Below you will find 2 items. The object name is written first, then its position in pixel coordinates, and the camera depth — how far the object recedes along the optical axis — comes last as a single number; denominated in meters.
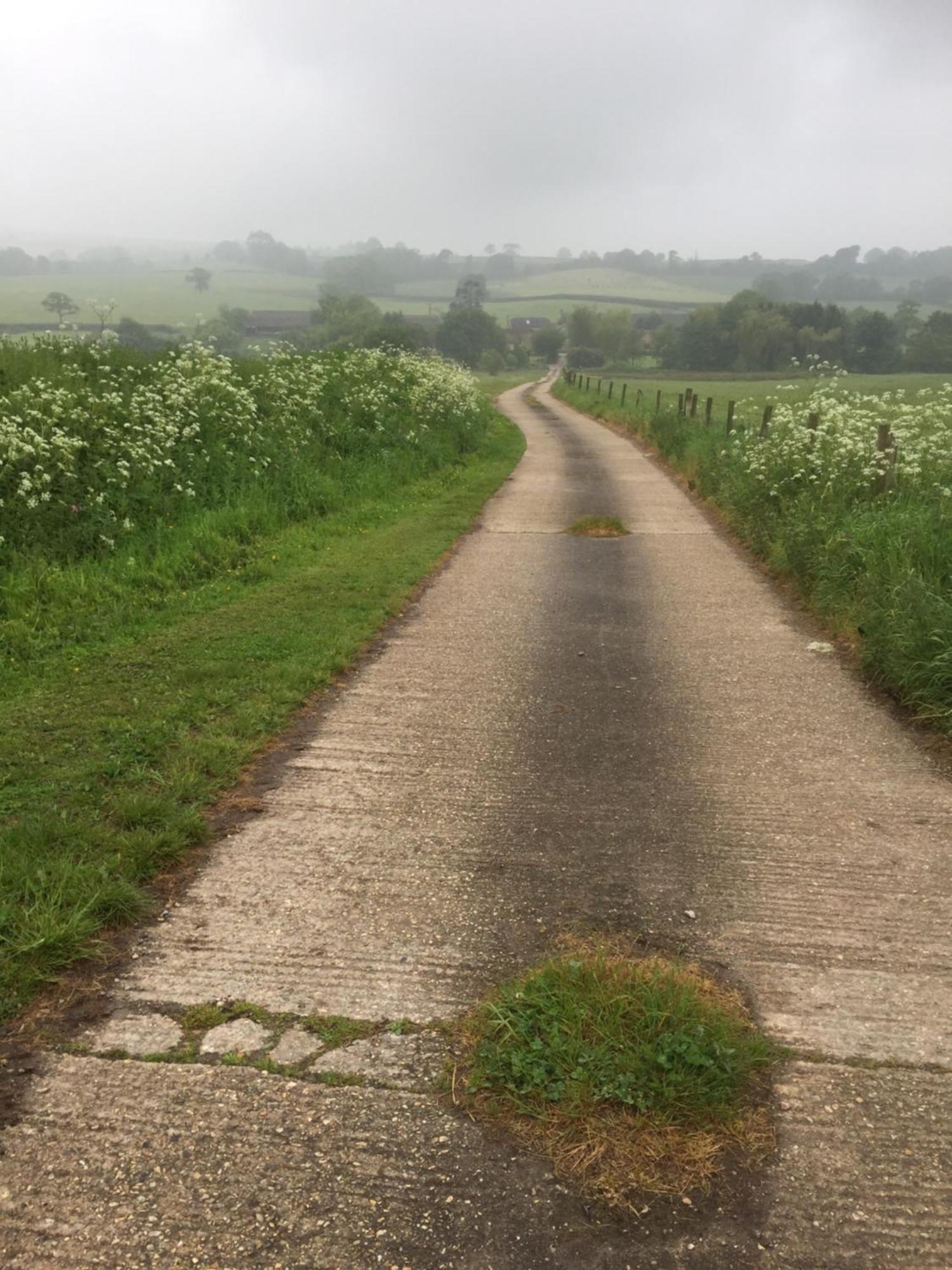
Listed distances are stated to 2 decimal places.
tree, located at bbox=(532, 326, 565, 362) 125.62
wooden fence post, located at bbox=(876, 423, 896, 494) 9.10
